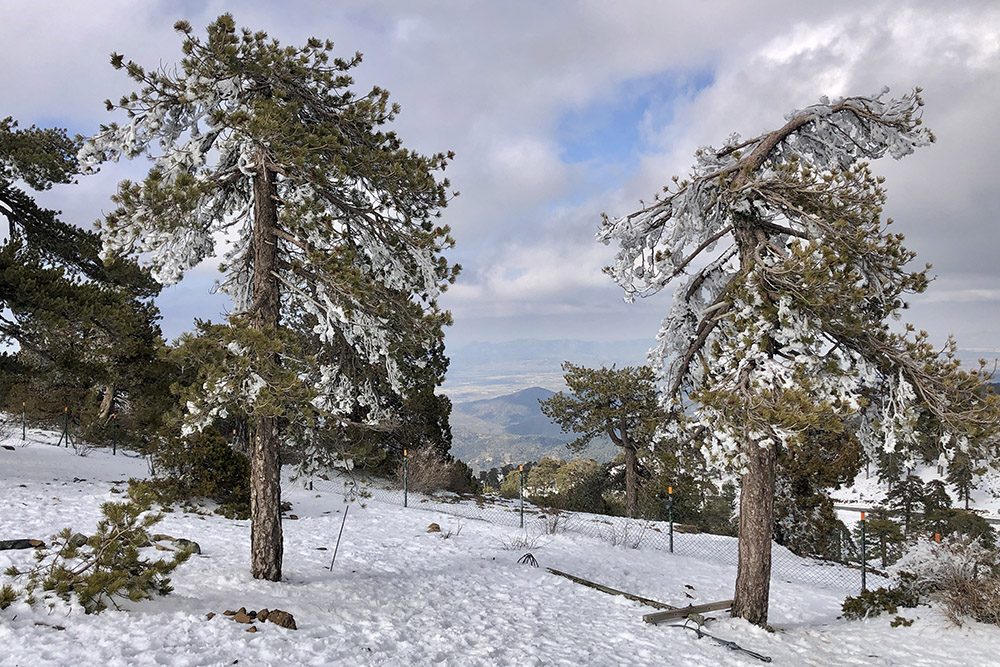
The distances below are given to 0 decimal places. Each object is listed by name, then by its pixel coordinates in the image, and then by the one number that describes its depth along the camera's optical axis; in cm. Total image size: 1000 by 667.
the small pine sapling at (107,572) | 525
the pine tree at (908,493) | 4291
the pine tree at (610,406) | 2492
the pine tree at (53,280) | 1044
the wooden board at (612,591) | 929
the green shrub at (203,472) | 1391
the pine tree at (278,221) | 685
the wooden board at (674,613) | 840
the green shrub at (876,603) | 957
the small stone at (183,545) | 891
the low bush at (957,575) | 850
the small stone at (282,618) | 611
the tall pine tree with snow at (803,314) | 742
